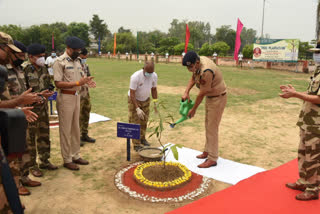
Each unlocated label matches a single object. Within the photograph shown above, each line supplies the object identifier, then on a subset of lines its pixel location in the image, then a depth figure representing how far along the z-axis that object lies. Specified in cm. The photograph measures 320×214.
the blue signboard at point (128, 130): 412
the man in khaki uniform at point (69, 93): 367
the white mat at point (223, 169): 380
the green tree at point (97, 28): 8369
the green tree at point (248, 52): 3181
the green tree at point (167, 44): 5046
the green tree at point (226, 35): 6488
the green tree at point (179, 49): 4295
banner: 2381
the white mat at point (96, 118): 670
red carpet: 290
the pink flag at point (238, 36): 2555
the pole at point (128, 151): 431
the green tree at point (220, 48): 3940
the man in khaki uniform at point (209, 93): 376
